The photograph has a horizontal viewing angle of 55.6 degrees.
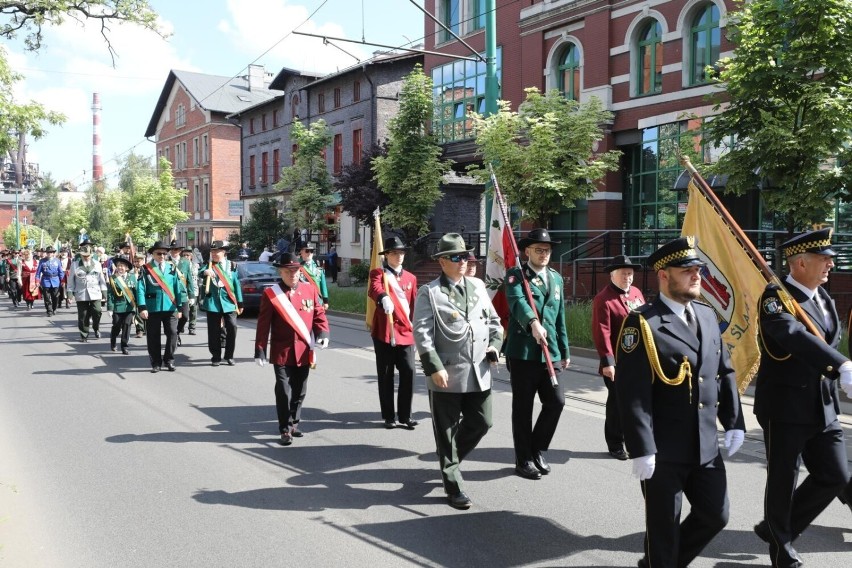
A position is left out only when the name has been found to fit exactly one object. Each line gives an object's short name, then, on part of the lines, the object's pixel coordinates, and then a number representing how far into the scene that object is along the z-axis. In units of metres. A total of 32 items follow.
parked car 20.50
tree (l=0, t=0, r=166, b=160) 13.67
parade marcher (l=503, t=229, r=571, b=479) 6.17
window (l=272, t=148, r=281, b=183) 49.47
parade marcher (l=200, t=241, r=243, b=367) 12.25
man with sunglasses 5.55
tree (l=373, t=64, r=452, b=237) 25.73
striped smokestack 84.88
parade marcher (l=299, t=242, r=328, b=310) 11.50
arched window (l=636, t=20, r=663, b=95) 21.73
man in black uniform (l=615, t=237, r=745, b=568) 3.79
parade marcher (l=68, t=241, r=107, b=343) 15.97
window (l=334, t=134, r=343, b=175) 41.28
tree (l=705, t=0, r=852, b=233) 9.56
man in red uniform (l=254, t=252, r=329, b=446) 7.43
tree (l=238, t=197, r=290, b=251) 40.43
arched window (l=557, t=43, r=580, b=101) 24.10
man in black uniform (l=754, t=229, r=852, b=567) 4.25
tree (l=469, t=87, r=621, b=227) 15.76
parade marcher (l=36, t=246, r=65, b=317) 21.59
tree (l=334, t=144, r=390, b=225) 27.59
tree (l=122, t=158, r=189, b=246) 49.31
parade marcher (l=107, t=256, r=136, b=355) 14.15
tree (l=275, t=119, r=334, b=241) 34.97
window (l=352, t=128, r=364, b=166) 39.72
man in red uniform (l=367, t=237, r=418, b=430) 7.85
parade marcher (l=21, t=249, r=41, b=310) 24.44
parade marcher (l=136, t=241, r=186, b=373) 11.55
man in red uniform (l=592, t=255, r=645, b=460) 6.64
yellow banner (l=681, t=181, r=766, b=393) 5.70
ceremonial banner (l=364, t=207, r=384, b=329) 8.44
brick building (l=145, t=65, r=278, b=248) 59.56
